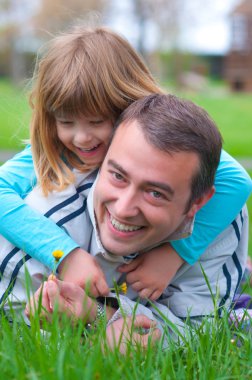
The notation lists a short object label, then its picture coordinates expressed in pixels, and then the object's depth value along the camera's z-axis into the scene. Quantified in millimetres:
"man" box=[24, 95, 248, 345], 2920
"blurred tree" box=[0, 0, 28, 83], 50625
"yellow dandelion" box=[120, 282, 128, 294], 3180
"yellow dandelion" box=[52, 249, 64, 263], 2602
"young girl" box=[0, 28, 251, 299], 3330
